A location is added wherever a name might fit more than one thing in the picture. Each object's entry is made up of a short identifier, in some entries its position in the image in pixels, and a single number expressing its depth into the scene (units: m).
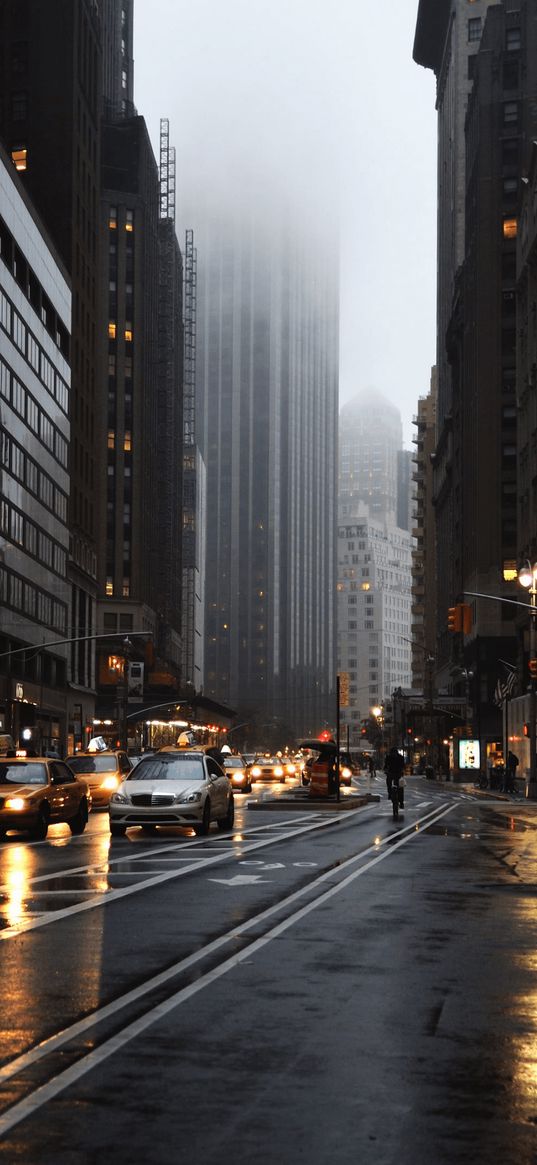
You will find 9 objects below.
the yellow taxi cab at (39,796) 26.58
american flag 75.38
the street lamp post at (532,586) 47.25
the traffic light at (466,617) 40.78
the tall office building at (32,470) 75.94
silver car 25.67
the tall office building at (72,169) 105.69
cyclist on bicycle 37.81
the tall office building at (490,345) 115.75
